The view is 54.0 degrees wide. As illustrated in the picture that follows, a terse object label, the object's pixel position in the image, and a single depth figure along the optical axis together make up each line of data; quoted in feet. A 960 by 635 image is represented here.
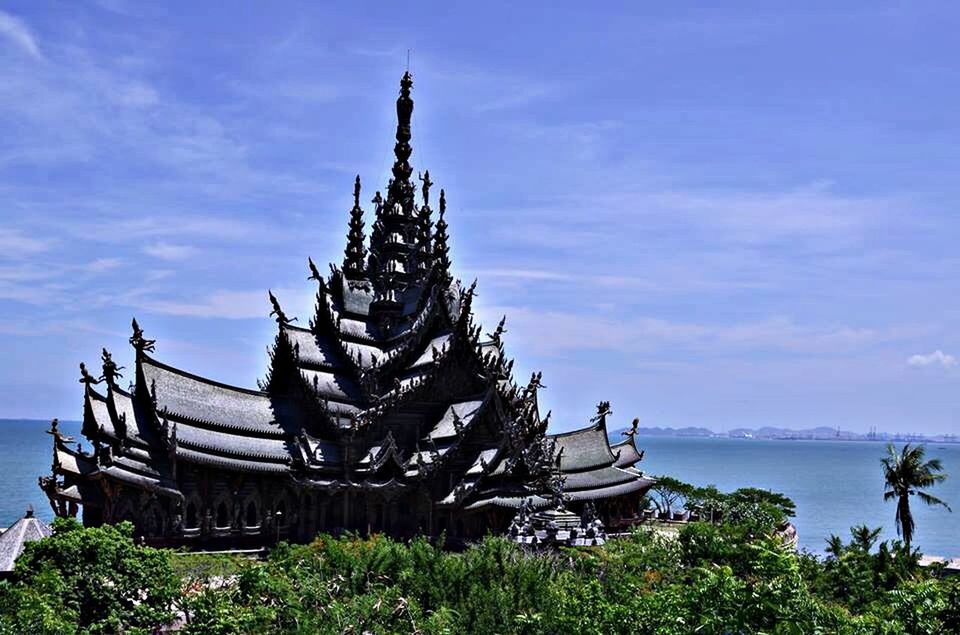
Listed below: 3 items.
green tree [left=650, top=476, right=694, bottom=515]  212.02
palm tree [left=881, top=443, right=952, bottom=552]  155.02
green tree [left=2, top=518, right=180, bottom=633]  71.82
